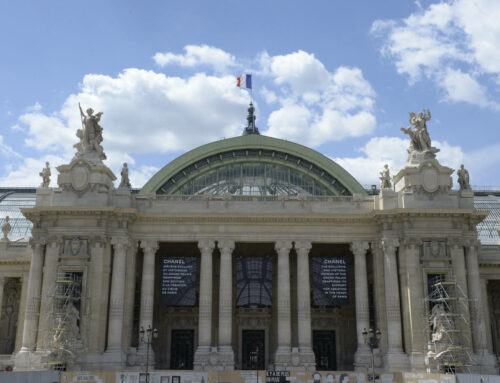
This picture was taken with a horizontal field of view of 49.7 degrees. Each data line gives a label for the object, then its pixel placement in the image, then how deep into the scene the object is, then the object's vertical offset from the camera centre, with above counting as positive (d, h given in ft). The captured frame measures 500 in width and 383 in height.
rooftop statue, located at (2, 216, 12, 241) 185.12 +36.28
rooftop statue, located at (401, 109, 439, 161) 171.42 +62.71
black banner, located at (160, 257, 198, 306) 162.50 +16.78
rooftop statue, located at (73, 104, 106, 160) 172.04 +62.70
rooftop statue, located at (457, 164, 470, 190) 168.14 +49.00
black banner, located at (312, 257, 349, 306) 163.53 +16.22
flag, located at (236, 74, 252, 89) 203.31 +94.22
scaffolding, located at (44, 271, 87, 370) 146.51 +4.04
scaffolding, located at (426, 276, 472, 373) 146.51 +2.75
